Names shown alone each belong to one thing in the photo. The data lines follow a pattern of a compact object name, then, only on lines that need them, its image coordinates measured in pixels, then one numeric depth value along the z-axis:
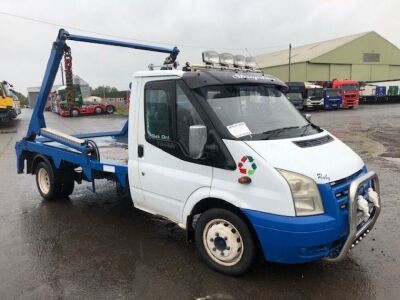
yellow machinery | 23.47
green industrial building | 63.44
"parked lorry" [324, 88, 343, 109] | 36.56
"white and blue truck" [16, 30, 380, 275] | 3.66
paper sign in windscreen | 4.03
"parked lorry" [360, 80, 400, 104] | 46.53
